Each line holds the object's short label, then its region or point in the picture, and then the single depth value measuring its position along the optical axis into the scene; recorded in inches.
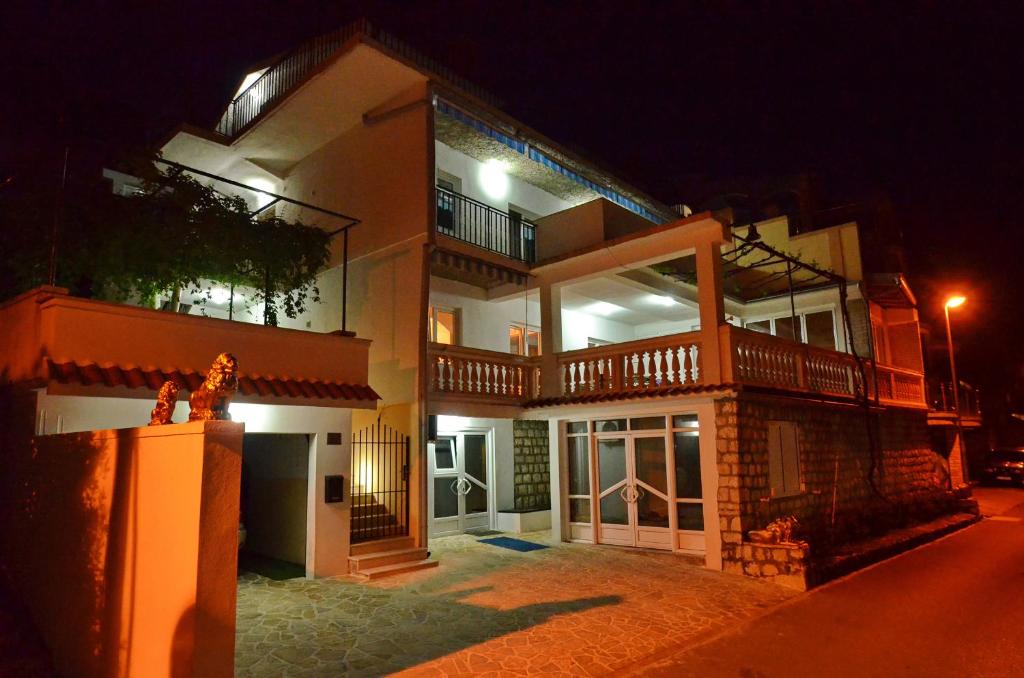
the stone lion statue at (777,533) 400.2
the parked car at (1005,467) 1023.6
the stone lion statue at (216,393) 187.2
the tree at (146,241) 390.3
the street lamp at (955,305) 788.6
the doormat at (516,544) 488.7
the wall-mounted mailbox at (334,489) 393.4
